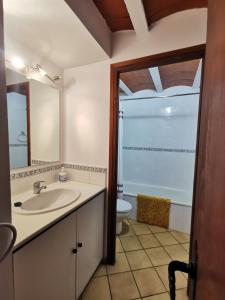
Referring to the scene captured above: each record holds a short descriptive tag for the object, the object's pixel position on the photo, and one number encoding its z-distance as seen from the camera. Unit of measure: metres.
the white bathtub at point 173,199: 2.32
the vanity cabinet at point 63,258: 0.82
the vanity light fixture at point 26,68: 1.30
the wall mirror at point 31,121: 1.33
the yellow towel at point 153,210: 2.41
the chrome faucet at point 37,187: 1.39
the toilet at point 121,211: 2.13
